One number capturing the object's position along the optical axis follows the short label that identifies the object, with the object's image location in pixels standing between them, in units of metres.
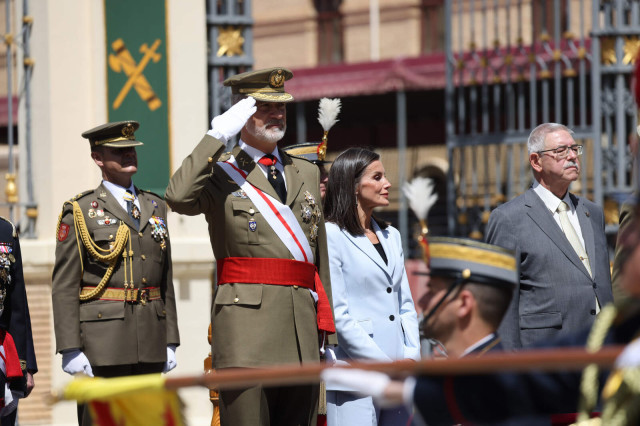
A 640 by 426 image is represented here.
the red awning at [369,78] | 32.97
